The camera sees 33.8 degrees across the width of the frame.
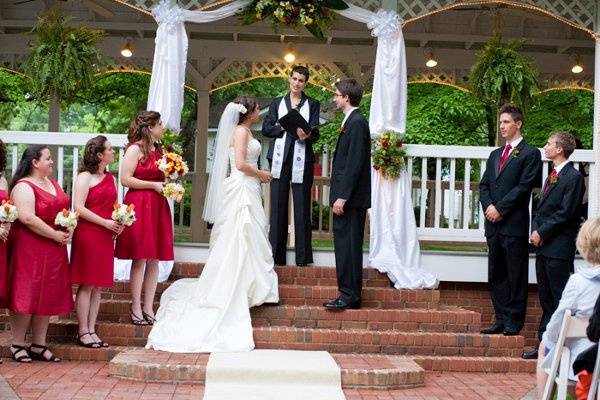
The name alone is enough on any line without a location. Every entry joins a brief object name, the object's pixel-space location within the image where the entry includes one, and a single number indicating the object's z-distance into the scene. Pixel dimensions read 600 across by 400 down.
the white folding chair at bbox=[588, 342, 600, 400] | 4.73
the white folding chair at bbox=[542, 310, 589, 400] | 5.09
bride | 8.09
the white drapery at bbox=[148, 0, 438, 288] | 9.65
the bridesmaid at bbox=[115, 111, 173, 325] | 8.46
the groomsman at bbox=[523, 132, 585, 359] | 8.36
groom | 8.58
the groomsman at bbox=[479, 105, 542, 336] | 8.66
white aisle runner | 6.86
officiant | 9.51
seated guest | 5.33
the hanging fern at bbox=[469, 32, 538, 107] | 10.50
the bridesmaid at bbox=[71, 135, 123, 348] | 8.01
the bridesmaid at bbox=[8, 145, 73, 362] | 7.64
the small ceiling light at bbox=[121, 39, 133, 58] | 15.28
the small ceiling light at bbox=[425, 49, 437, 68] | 15.65
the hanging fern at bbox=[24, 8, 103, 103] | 9.76
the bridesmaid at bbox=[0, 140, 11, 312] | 7.39
